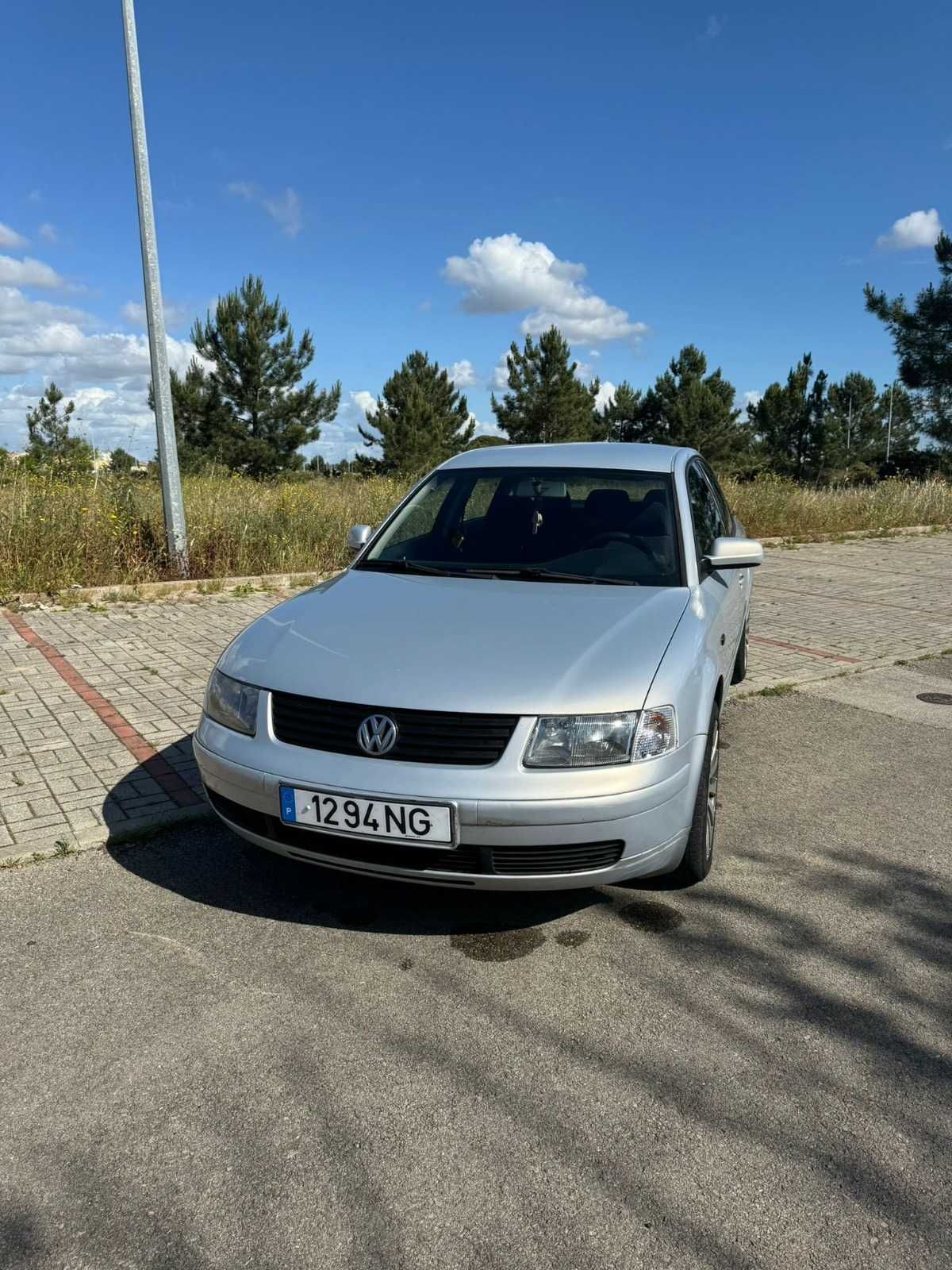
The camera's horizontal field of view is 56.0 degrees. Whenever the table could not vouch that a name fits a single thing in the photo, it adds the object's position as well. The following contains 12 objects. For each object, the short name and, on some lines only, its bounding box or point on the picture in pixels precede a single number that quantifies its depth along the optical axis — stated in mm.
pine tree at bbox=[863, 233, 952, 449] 29422
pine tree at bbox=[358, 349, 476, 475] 44281
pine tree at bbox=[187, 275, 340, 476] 38375
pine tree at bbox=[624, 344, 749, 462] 48469
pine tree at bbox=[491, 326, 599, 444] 47125
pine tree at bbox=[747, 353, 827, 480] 53875
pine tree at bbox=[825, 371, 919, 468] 53562
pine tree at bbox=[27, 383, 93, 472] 46856
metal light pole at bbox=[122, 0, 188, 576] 9477
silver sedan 2703
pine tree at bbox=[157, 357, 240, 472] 37969
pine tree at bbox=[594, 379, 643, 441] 52219
